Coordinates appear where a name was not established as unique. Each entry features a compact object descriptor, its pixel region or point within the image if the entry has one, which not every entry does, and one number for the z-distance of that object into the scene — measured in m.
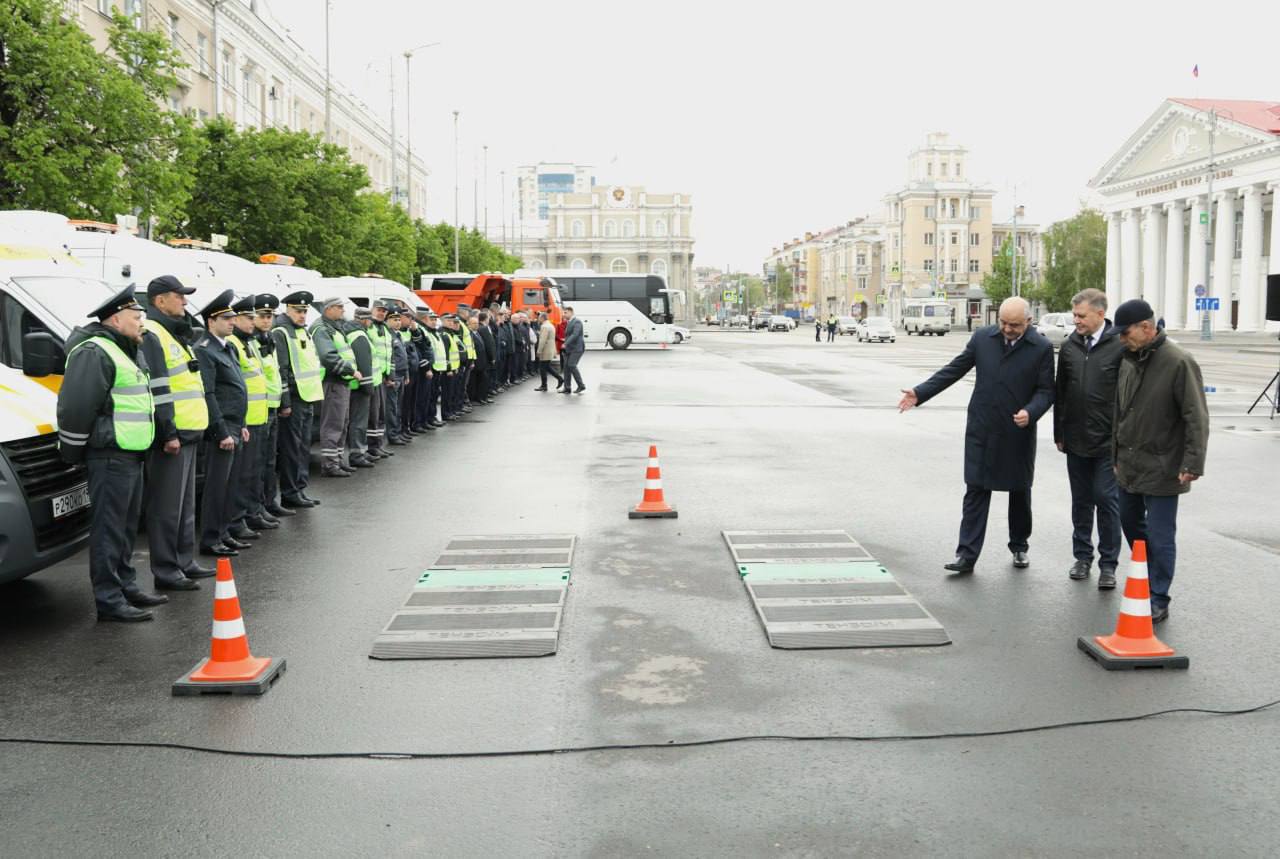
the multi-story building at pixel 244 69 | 40.50
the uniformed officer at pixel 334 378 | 12.80
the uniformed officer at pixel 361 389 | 13.64
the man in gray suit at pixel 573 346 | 25.38
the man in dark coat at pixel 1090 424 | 8.05
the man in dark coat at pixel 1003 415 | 8.28
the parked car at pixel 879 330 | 67.25
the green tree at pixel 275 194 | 30.53
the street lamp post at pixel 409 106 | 60.04
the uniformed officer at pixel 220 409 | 8.94
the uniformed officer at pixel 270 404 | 10.02
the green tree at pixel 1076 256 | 101.56
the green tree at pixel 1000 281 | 113.81
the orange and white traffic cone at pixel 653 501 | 10.52
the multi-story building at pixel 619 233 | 155.50
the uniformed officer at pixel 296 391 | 11.09
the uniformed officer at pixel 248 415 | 9.57
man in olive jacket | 6.91
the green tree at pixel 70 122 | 17.92
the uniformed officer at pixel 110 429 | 7.09
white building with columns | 73.12
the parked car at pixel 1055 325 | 53.69
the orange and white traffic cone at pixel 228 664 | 5.76
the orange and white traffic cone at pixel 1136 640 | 6.05
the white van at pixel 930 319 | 91.25
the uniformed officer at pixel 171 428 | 7.68
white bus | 54.28
